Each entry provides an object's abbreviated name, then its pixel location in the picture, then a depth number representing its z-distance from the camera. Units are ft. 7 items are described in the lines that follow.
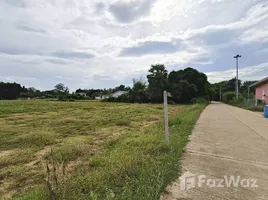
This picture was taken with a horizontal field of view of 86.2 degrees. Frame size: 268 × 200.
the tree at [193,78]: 96.41
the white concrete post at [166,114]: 11.38
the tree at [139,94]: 105.77
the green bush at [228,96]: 102.41
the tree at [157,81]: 92.50
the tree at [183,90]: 90.05
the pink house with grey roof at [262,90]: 50.95
